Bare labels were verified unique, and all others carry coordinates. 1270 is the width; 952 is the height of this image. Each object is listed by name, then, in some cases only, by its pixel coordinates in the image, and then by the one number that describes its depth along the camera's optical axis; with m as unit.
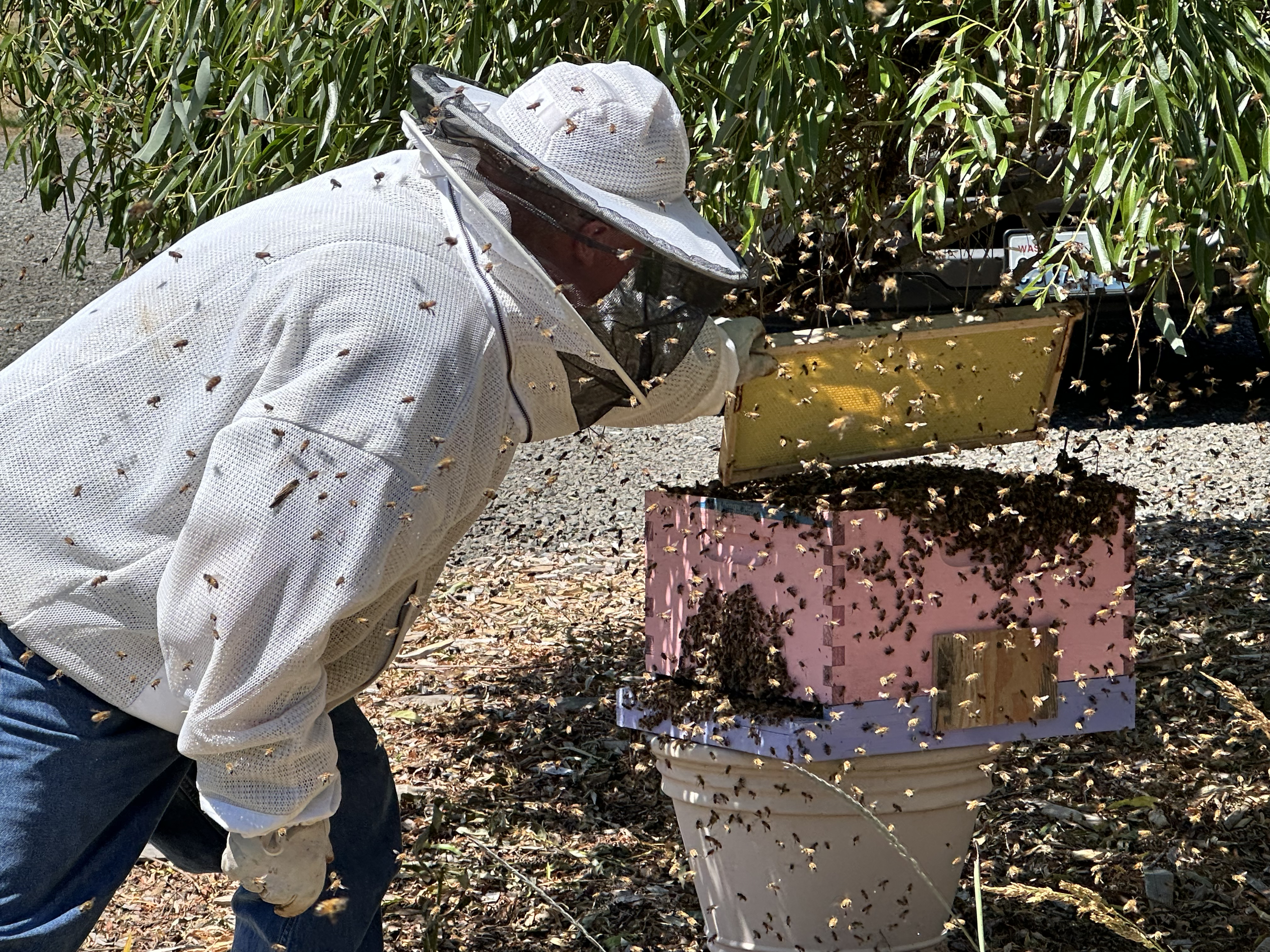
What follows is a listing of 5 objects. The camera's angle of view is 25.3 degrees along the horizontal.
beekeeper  3.02
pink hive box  3.47
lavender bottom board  3.48
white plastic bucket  3.58
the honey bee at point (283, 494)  3.00
